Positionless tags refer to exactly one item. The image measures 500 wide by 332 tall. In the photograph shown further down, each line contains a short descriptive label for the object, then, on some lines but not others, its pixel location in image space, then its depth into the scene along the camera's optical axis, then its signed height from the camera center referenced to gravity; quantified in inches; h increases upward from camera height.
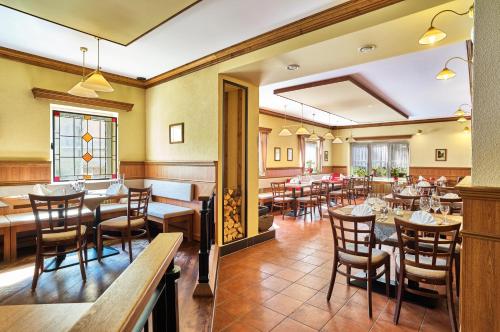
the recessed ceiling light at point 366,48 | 115.7 +50.2
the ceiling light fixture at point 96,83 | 130.0 +39.2
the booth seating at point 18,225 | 140.3 -31.4
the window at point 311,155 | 399.5 +14.2
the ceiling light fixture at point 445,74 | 132.7 +44.2
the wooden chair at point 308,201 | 260.1 -35.4
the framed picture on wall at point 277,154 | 331.0 +12.8
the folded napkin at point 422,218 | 103.4 -20.8
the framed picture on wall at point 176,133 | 184.1 +22.0
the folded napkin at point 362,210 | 114.2 -19.7
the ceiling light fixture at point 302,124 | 269.6 +54.2
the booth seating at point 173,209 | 163.5 -28.3
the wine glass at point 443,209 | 110.5 -18.3
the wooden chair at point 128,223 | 139.7 -31.2
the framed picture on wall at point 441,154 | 370.6 +13.8
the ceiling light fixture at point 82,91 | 140.8 +39.2
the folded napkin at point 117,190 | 158.7 -15.2
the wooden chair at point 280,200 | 263.4 -34.6
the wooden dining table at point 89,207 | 121.3 -21.4
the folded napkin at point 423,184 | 253.4 -19.0
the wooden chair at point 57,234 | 109.9 -30.2
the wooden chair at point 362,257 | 99.3 -36.0
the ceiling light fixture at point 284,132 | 287.0 +33.7
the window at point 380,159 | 405.7 +8.4
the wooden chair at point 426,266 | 85.6 -35.1
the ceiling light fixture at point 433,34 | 90.4 +43.7
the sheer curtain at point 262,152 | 305.1 +14.0
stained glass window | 181.3 +13.1
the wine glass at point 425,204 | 117.5 -17.4
